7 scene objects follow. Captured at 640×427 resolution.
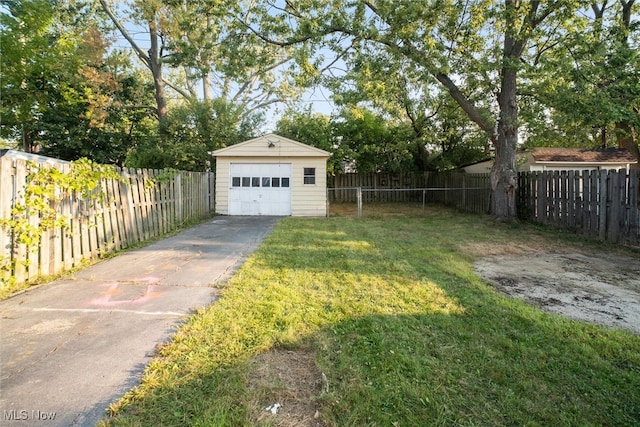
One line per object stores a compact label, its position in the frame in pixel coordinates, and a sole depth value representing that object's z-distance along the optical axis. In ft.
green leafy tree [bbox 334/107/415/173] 56.18
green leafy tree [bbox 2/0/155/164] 44.73
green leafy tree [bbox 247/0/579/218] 28.89
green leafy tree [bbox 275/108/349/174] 53.36
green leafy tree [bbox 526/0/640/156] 28.22
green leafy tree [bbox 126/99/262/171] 46.14
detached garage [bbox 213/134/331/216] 40.63
